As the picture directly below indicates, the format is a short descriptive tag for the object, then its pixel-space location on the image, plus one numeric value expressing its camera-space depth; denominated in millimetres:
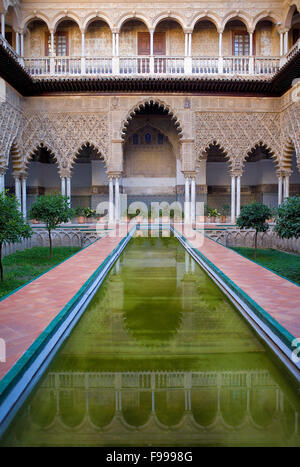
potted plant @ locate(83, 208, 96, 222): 14577
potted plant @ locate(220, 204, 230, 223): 16088
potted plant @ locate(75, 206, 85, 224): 14234
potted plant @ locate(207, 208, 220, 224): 14320
